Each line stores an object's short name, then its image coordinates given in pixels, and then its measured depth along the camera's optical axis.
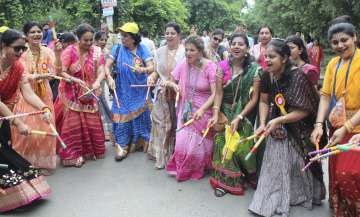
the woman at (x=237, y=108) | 4.27
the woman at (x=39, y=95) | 4.96
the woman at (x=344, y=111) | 3.25
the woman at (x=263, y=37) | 6.14
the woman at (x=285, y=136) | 3.79
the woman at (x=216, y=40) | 6.92
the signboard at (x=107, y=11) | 9.16
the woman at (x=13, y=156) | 3.85
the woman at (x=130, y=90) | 5.59
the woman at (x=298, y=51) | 4.55
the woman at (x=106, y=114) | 6.75
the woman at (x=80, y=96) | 5.23
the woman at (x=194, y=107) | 4.64
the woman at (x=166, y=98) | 5.25
